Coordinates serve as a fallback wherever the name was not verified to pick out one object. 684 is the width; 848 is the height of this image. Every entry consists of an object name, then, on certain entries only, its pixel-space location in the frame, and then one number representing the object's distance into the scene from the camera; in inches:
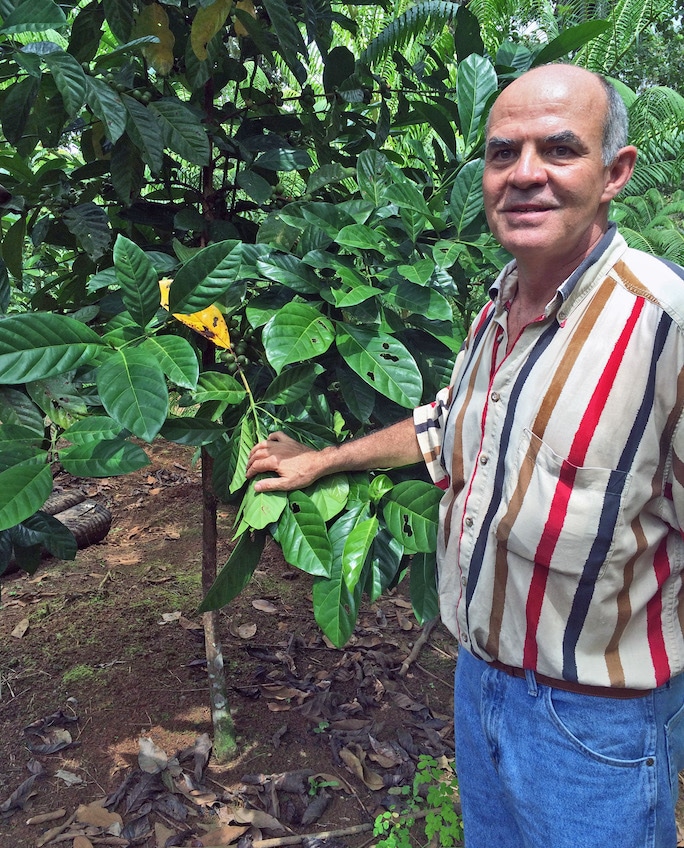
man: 39.2
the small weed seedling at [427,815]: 71.6
